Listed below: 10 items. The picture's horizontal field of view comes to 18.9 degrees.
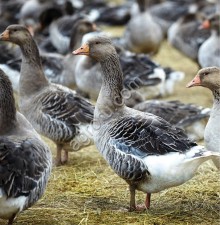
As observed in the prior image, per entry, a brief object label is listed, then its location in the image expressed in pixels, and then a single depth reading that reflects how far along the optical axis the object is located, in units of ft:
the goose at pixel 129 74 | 37.81
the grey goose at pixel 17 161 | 18.13
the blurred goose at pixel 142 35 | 51.08
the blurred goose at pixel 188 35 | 47.83
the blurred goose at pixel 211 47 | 41.52
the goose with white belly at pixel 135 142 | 20.31
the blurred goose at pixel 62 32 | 48.93
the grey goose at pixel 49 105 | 27.53
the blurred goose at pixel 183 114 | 31.37
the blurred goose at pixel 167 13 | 62.64
